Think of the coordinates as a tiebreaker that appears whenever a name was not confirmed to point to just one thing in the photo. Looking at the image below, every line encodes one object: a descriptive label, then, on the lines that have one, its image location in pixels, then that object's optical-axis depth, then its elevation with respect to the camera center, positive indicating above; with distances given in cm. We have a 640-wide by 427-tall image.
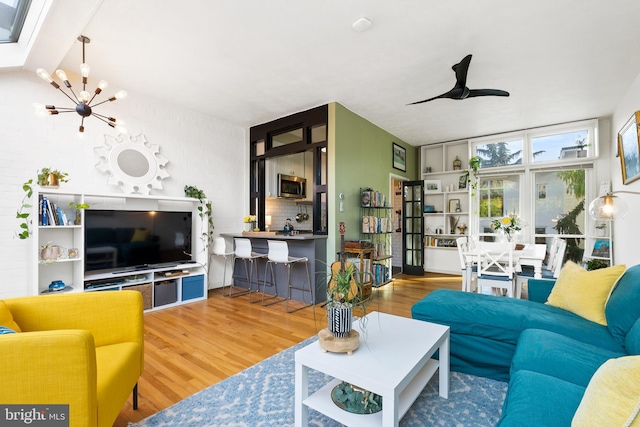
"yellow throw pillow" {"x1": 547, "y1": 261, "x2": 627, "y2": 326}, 209 -54
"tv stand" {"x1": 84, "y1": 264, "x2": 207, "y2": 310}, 365 -86
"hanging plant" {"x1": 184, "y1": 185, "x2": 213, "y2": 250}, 454 +15
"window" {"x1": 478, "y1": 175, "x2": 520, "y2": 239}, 594 +36
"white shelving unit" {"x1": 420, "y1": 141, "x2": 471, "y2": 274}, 655 +31
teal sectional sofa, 122 -73
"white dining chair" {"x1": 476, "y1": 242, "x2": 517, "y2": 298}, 362 -67
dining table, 370 -52
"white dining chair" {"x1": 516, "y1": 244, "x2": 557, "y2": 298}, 383 -74
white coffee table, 140 -75
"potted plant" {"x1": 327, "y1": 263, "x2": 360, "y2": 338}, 165 -48
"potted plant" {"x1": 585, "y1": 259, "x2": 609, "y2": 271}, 437 -71
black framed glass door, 648 -26
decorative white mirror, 382 +71
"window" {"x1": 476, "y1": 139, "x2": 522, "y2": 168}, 593 +127
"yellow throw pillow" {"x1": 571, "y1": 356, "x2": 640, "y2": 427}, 79 -50
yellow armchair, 111 -60
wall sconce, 273 +8
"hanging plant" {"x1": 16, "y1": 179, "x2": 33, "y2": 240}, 304 +4
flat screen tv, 360 -30
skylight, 266 +184
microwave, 583 +60
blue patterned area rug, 176 -119
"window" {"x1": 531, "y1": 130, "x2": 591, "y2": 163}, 532 +128
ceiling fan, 306 +134
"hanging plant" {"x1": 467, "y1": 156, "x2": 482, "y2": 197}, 616 +99
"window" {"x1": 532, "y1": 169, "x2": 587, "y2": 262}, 532 +17
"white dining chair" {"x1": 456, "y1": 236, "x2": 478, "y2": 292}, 408 -72
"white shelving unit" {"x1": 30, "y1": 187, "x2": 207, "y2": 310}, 329 -59
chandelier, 264 +109
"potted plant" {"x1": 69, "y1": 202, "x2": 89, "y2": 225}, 340 +7
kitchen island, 425 -69
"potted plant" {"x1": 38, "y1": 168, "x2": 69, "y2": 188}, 318 +40
